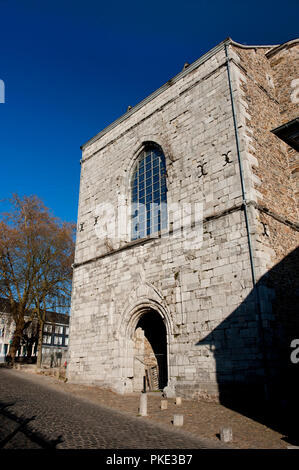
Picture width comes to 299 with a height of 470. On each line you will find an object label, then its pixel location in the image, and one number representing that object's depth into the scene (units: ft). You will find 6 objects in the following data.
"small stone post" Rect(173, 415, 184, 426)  19.48
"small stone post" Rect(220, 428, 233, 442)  16.33
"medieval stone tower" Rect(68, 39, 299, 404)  25.57
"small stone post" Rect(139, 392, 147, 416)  22.48
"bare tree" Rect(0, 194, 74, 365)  64.85
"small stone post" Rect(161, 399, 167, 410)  23.67
